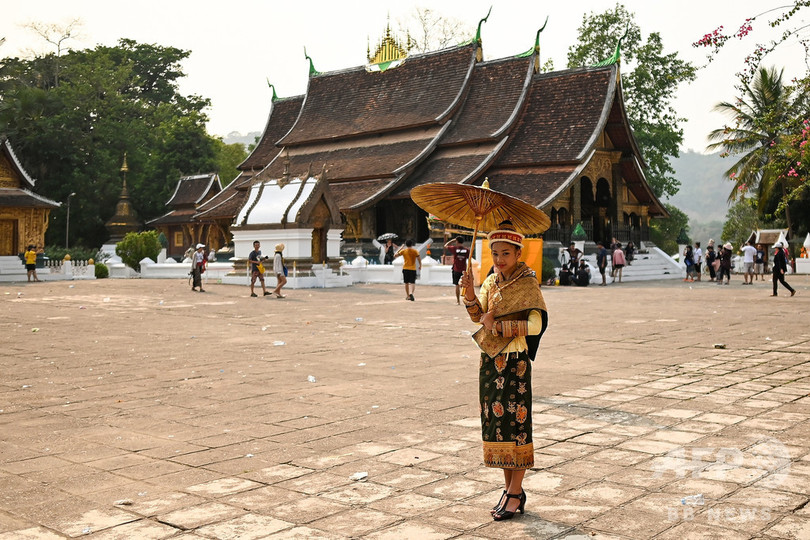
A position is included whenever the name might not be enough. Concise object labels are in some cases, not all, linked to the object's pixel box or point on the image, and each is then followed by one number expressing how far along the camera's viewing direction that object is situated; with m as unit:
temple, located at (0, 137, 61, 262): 35.06
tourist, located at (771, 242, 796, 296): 17.91
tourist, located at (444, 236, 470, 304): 17.52
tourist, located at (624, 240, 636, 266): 30.70
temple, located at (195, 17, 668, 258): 29.30
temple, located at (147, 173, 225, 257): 45.84
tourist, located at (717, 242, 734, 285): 23.97
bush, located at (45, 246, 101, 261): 37.01
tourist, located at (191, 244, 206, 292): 21.08
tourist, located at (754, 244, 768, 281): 29.63
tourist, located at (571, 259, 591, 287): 24.48
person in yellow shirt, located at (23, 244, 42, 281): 28.69
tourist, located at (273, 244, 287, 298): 18.62
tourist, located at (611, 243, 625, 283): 26.05
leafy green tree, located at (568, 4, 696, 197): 41.72
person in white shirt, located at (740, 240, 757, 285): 24.16
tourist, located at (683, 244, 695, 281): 26.39
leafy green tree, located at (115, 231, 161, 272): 33.75
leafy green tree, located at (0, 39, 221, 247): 44.53
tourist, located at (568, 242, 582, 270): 24.88
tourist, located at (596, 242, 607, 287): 24.86
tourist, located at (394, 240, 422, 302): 17.50
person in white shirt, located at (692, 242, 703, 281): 27.91
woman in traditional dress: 3.84
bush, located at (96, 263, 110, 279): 33.31
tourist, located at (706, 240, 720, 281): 27.02
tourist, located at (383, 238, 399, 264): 29.70
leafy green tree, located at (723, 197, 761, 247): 56.44
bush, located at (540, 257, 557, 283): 23.86
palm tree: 36.34
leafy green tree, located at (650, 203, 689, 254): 52.44
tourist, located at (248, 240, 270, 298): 19.08
